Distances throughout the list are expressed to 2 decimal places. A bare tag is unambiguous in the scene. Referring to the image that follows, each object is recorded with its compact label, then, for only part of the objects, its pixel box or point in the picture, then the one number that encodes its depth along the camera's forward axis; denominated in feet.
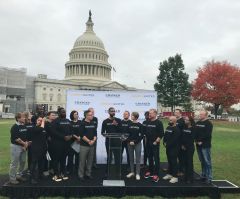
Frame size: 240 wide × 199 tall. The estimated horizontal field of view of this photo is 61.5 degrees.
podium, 19.64
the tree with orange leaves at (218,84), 108.87
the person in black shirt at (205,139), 19.64
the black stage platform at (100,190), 17.56
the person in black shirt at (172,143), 19.49
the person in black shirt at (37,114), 21.48
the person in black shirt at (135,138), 20.28
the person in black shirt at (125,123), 21.22
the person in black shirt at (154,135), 19.95
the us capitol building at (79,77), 226.51
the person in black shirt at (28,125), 19.06
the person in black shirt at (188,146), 19.40
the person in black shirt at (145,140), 20.68
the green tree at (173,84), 128.34
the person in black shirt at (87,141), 19.57
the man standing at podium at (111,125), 21.76
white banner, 27.05
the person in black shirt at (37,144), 18.78
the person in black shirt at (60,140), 19.71
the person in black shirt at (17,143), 18.39
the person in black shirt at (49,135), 19.97
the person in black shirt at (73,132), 20.52
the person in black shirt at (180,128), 20.32
